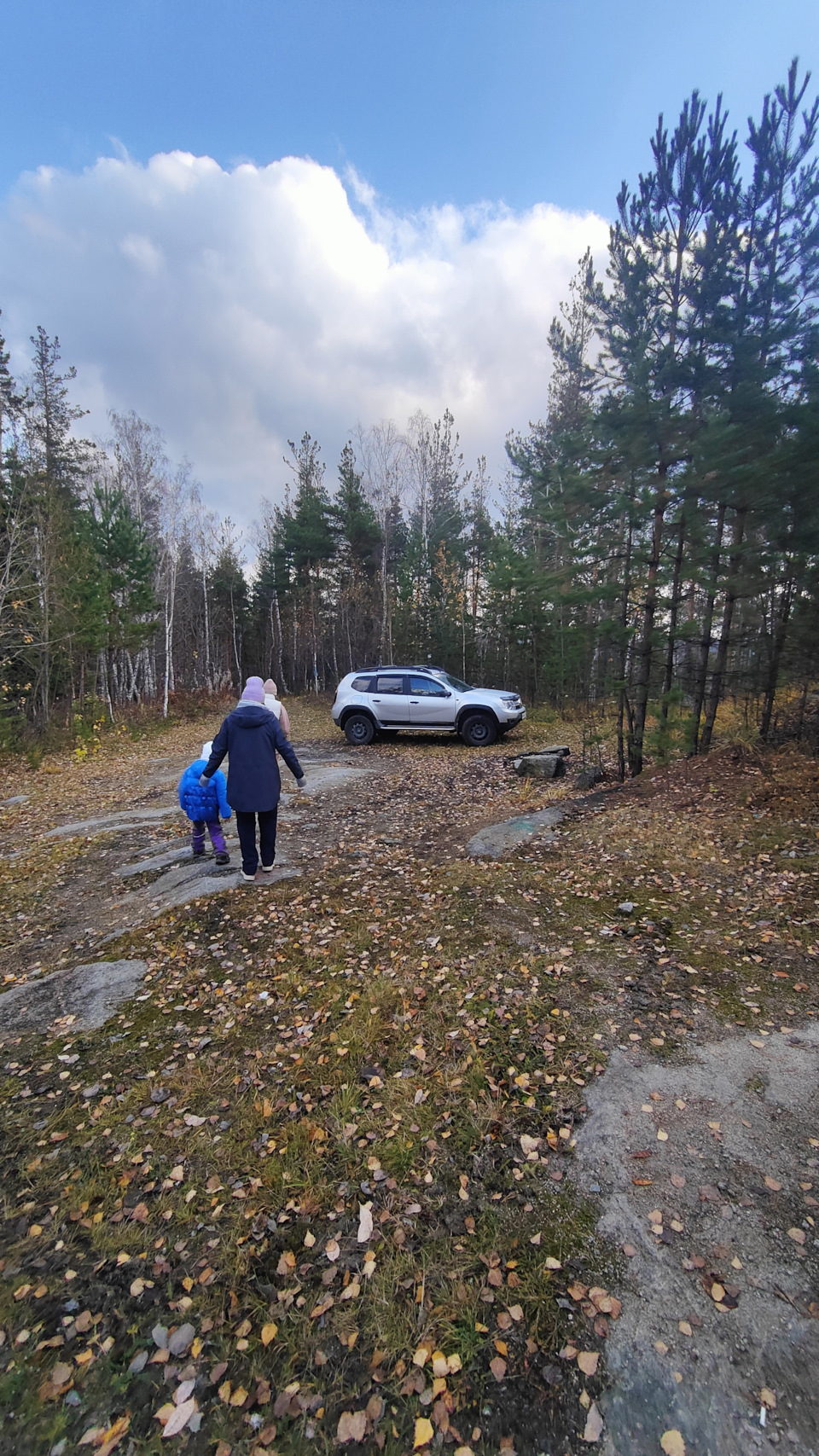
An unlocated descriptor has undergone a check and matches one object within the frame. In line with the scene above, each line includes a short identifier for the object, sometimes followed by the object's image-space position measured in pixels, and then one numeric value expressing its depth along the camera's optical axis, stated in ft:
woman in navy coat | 16.84
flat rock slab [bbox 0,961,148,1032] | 12.24
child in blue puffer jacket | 19.61
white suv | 42.42
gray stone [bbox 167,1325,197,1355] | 6.22
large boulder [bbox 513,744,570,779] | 32.89
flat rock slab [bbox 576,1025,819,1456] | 5.25
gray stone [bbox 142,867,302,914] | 17.40
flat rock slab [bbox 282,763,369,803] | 31.01
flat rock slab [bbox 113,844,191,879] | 20.29
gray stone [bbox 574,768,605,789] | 30.12
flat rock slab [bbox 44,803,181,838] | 25.77
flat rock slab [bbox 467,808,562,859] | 21.01
